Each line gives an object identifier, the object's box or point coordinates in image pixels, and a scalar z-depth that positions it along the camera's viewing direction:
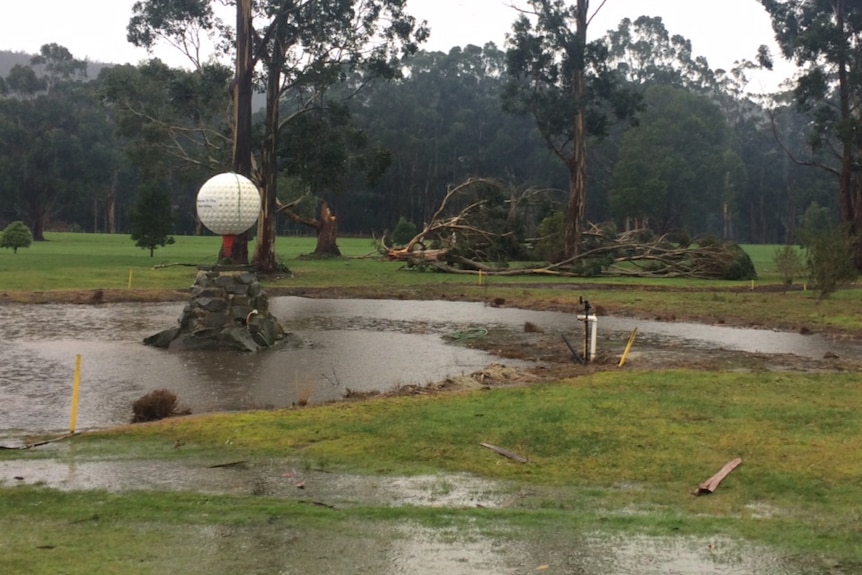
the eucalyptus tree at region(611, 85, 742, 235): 83.31
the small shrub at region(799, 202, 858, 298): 27.27
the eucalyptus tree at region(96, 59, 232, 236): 44.41
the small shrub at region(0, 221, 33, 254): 47.06
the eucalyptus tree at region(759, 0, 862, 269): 44.78
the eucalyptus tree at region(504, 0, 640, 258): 47.34
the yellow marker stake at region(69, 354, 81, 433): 10.04
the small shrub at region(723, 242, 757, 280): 39.41
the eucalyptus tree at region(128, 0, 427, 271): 40.69
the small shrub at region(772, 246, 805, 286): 34.22
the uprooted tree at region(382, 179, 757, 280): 39.88
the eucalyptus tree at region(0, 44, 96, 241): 78.38
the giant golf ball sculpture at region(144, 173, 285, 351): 17.73
